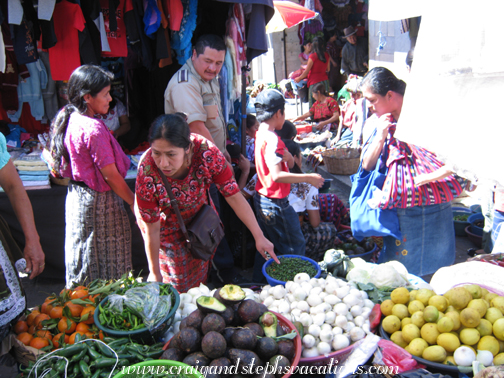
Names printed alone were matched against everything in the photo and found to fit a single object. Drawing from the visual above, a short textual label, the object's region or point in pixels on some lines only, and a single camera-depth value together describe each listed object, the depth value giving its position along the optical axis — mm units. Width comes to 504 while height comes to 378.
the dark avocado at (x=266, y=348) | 1479
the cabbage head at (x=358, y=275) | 2295
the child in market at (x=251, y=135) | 4723
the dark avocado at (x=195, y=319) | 1518
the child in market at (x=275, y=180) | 2957
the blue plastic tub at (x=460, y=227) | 4572
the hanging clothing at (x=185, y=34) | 3853
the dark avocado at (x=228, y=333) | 1501
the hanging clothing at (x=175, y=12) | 3707
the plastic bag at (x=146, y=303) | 1702
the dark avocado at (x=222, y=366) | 1396
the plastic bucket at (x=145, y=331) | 1650
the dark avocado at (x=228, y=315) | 1555
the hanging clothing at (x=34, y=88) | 4277
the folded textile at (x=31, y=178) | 3820
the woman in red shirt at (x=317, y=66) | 9430
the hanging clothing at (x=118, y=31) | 3824
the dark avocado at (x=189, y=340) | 1462
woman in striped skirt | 2580
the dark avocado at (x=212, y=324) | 1478
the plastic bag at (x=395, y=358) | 1603
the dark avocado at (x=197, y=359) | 1407
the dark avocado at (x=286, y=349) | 1529
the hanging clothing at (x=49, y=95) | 4398
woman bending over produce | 2066
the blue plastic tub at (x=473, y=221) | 4352
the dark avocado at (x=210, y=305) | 1539
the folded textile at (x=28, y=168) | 3832
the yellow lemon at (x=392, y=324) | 1785
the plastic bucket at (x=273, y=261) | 2479
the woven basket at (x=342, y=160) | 6221
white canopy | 1099
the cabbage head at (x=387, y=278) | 2148
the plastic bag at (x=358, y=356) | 1631
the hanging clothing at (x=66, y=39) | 3654
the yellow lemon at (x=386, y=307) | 1881
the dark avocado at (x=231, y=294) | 1594
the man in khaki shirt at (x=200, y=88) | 3131
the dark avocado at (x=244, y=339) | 1458
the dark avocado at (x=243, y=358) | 1417
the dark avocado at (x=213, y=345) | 1417
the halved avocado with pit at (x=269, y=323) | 1587
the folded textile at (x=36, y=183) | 3787
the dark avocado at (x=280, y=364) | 1457
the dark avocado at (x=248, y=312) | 1593
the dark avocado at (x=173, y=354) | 1471
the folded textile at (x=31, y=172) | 3836
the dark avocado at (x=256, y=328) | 1536
